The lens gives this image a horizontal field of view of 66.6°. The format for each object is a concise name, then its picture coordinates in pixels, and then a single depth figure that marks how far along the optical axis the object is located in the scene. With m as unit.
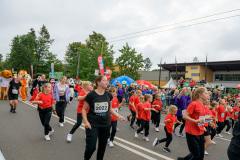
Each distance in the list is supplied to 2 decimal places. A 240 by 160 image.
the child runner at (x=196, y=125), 3.42
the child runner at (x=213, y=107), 6.01
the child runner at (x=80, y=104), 5.18
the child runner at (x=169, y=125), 4.99
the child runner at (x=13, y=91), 8.85
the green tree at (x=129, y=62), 34.78
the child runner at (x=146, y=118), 5.87
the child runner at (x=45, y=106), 5.22
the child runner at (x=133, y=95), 8.18
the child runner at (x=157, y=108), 7.20
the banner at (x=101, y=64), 19.66
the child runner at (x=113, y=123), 4.93
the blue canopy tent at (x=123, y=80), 20.86
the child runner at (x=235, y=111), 8.64
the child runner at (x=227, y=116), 7.72
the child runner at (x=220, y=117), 7.09
